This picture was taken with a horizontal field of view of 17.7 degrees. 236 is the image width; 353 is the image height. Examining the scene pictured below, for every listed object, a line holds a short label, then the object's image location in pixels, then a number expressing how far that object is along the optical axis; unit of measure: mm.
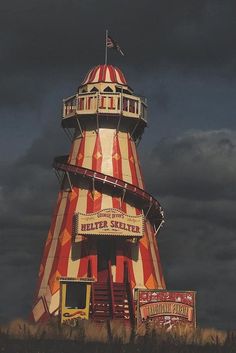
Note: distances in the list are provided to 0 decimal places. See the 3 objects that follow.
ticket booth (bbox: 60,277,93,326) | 61344
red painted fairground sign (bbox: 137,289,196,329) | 61906
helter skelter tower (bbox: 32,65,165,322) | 70625
